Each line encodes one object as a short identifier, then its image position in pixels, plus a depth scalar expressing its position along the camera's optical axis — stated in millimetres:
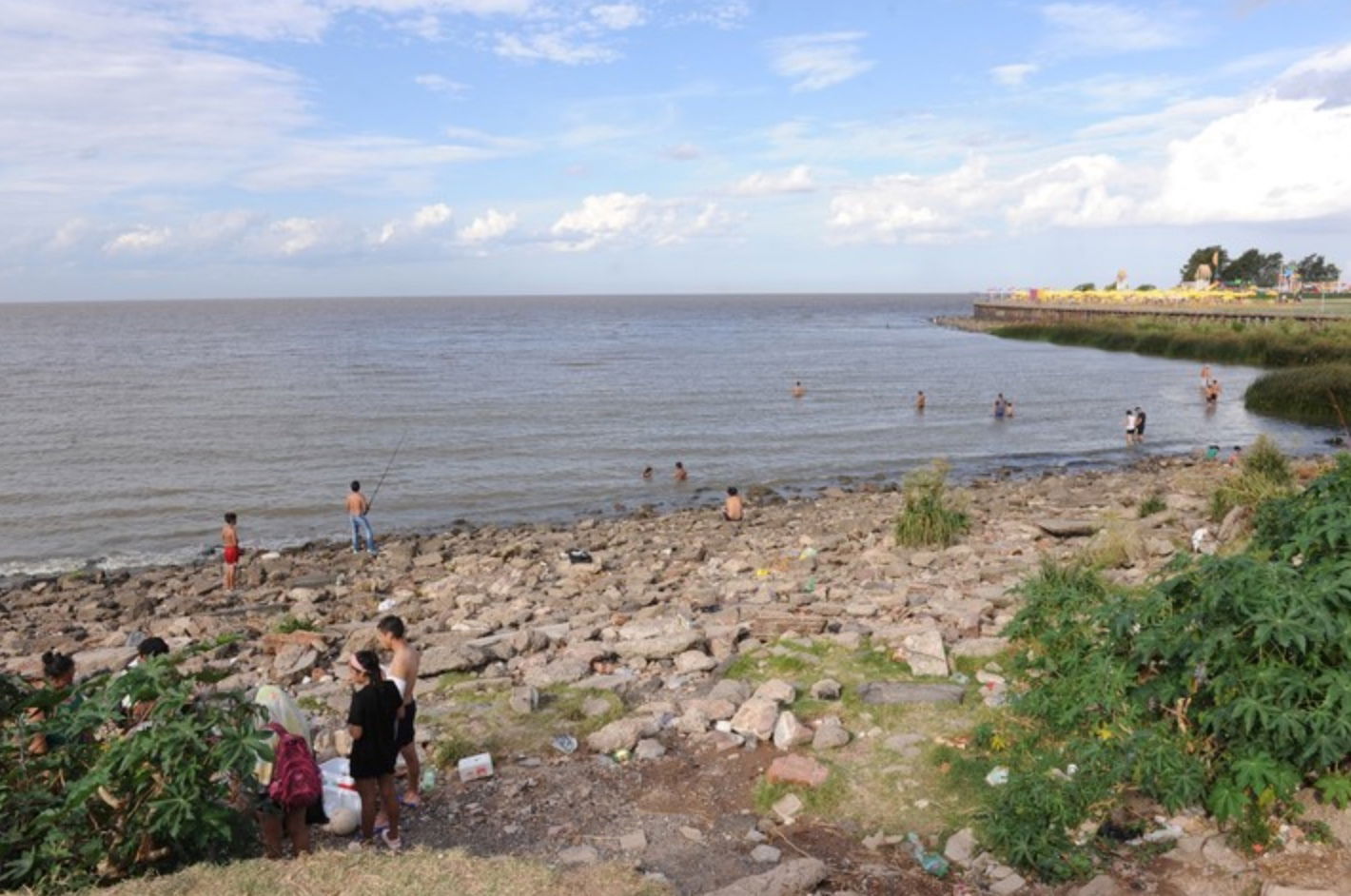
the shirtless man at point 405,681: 7152
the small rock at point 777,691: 8383
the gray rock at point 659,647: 10070
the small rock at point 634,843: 6434
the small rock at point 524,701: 8695
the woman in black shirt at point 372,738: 6547
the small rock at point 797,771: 7066
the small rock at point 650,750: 7777
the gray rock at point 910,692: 8282
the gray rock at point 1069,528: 15703
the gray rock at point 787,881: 5617
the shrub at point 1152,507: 16205
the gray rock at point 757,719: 7906
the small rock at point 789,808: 6742
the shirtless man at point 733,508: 21031
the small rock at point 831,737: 7602
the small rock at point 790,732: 7703
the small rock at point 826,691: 8492
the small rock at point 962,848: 6051
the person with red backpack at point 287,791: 5953
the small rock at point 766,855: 6207
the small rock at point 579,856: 6202
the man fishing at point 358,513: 19000
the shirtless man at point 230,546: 17141
